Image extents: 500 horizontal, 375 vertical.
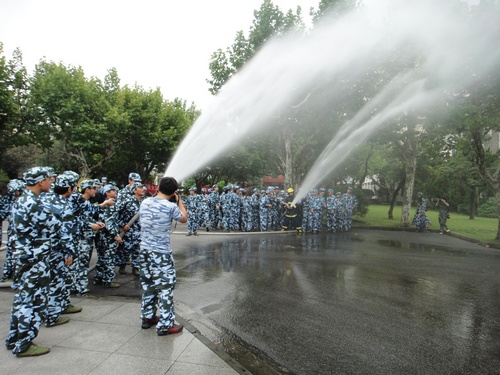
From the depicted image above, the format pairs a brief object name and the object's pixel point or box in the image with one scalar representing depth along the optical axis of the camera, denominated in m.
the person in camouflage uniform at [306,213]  17.02
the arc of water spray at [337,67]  12.90
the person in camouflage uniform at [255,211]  17.05
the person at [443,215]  17.94
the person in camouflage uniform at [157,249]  4.47
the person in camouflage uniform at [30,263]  3.74
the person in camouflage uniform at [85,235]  5.78
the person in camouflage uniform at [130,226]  7.11
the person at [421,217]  19.17
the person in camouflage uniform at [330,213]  18.19
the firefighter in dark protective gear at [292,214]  16.65
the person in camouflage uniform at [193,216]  14.22
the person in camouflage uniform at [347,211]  18.75
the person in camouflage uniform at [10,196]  8.88
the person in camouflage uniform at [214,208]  17.14
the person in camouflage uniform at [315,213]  17.00
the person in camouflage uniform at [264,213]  16.58
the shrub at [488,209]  32.25
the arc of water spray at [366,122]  16.14
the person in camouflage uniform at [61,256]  4.52
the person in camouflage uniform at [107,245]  6.57
